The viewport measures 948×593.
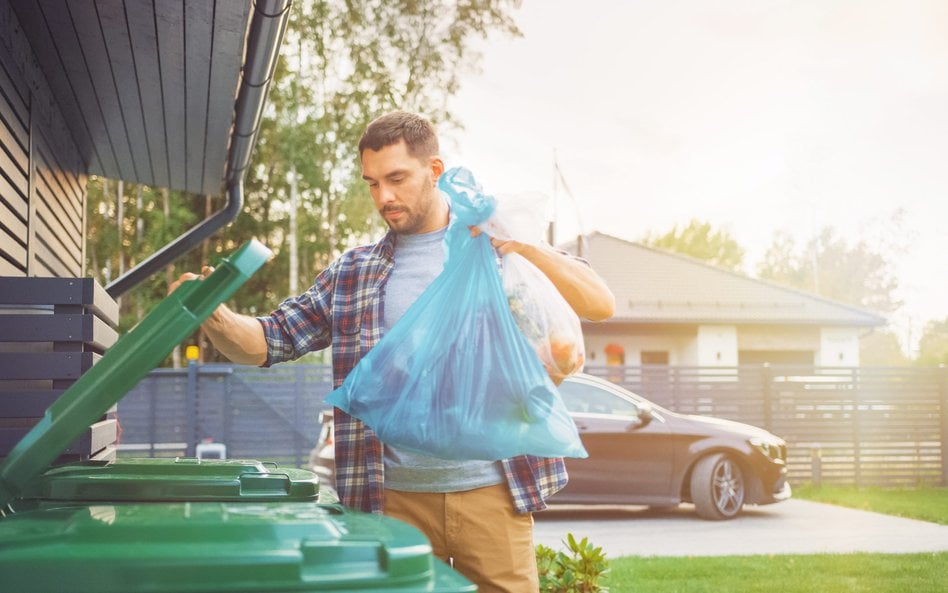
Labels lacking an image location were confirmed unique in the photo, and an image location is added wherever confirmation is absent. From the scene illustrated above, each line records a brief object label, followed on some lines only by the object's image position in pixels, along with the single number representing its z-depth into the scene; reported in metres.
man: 2.46
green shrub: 4.31
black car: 9.73
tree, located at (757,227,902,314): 54.94
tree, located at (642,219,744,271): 57.06
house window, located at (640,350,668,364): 24.05
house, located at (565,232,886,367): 23.27
